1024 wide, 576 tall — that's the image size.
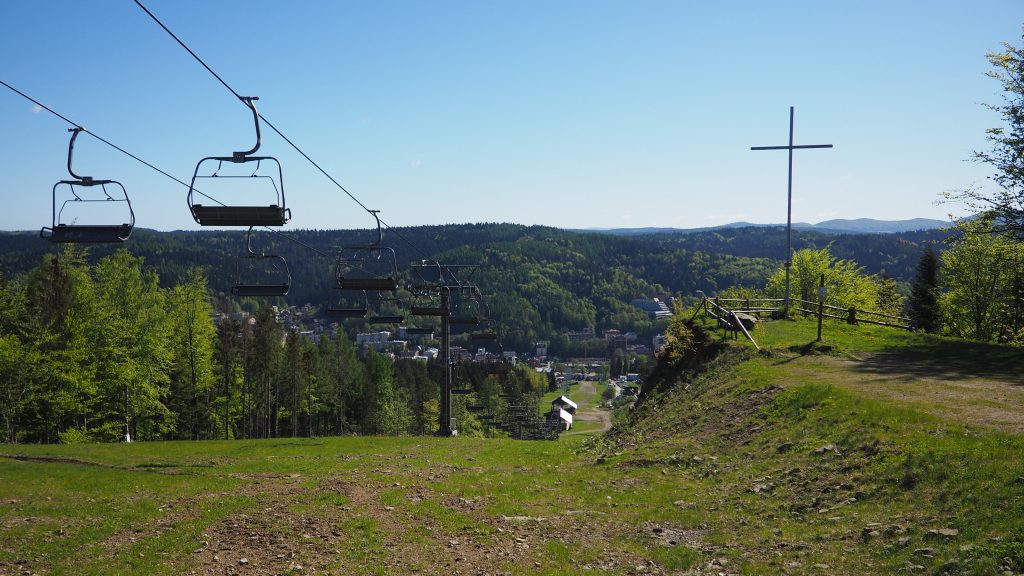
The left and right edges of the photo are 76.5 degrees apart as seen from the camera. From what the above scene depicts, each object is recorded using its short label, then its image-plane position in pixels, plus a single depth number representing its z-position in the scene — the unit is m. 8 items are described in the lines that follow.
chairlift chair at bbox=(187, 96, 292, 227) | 11.52
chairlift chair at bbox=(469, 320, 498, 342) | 38.28
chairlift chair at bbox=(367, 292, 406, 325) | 35.10
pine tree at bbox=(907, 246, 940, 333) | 62.54
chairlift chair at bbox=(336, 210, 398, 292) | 22.50
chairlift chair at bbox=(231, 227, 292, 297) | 17.83
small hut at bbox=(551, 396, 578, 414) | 138.88
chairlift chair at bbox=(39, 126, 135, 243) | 11.14
